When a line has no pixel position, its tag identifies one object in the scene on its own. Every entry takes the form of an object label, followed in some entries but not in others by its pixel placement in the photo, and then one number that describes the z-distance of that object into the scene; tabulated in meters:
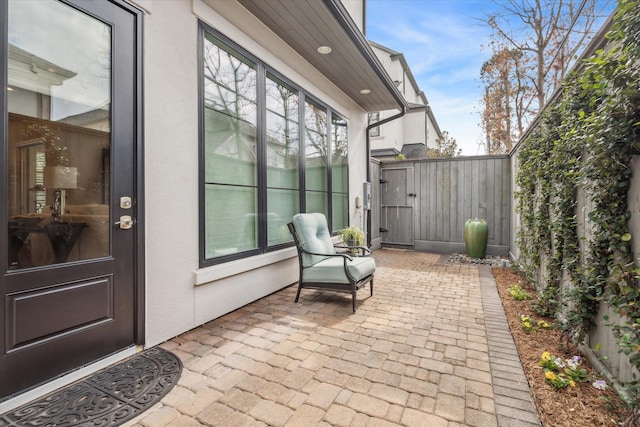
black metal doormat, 1.56
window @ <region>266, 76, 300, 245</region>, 3.77
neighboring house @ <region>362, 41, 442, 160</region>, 11.45
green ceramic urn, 6.02
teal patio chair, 3.26
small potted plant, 4.98
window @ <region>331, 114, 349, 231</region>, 5.47
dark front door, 1.68
